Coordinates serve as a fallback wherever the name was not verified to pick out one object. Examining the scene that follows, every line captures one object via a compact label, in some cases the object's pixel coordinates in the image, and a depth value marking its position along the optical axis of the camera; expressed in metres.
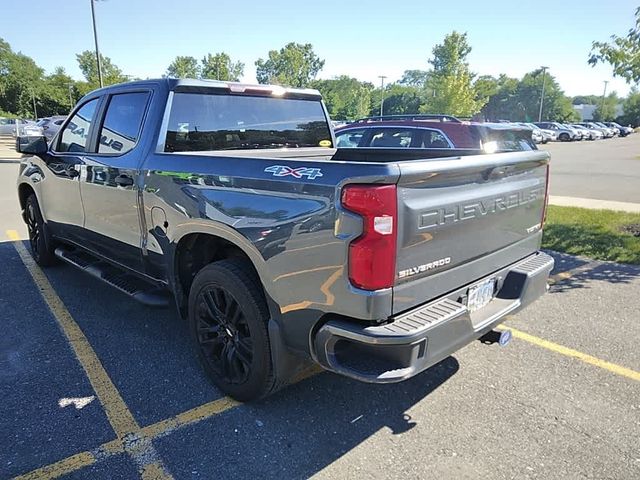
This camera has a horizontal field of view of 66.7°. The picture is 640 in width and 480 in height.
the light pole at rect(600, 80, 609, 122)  94.14
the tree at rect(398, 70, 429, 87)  149.23
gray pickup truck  2.30
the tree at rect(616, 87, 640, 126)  83.62
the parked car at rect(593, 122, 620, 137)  58.69
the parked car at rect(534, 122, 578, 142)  49.47
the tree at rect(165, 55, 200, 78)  83.62
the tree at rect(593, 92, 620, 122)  94.81
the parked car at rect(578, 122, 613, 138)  56.56
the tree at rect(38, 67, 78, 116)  62.84
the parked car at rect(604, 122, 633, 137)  61.04
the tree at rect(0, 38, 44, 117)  63.81
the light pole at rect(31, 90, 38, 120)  61.16
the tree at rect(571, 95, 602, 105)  141.85
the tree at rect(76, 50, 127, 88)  55.50
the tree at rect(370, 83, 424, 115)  86.44
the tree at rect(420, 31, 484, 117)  47.84
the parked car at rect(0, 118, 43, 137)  30.39
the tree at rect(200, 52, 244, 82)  76.84
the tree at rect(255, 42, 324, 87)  102.88
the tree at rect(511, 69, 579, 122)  90.44
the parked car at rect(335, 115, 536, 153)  7.39
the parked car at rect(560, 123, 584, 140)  50.12
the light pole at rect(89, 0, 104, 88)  22.05
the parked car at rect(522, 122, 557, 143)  45.70
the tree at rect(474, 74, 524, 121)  101.69
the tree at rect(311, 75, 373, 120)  84.81
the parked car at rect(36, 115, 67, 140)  22.96
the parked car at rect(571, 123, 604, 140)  51.66
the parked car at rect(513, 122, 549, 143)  42.65
